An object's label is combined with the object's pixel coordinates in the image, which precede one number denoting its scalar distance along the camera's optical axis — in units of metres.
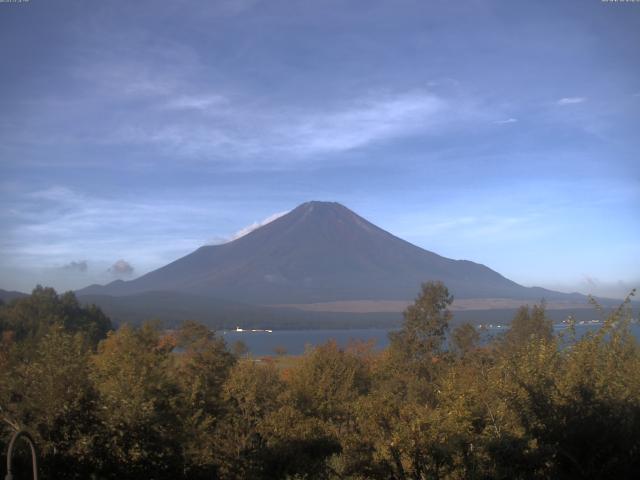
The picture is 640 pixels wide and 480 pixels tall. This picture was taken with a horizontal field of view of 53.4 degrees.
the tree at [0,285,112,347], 51.38
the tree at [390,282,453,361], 36.28
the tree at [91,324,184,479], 11.57
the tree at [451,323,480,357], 36.78
